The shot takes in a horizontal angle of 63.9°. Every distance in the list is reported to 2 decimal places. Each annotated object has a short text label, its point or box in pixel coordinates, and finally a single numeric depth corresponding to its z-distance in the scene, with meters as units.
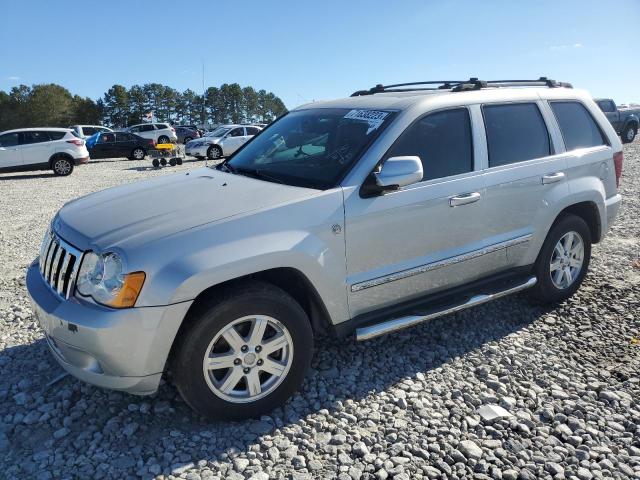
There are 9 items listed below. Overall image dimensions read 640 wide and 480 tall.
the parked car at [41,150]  16.42
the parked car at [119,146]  24.02
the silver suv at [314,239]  2.63
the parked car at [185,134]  42.39
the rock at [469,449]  2.69
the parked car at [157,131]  29.77
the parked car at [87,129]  28.06
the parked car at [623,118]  24.48
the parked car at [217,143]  22.70
